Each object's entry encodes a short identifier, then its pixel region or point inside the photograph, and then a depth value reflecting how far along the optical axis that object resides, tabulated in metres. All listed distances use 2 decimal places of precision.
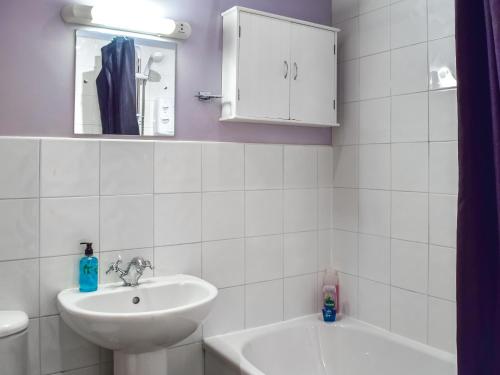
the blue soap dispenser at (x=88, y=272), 1.82
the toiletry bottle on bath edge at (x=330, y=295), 2.43
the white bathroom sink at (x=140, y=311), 1.52
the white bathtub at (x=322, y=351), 2.03
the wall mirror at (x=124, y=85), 1.86
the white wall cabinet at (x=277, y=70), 2.12
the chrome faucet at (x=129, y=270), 1.89
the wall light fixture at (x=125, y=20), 1.80
